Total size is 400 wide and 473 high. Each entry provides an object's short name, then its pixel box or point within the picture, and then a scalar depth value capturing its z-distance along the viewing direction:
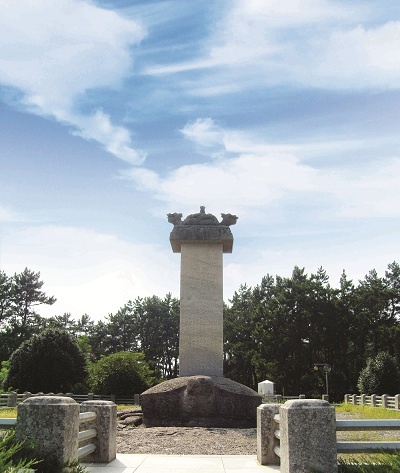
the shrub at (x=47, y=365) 36.12
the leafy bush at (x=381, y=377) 36.51
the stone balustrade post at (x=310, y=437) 5.82
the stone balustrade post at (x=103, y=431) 7.79
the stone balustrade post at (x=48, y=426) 5.67
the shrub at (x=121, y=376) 27.09
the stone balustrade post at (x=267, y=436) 7.64
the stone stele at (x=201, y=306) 13.23
